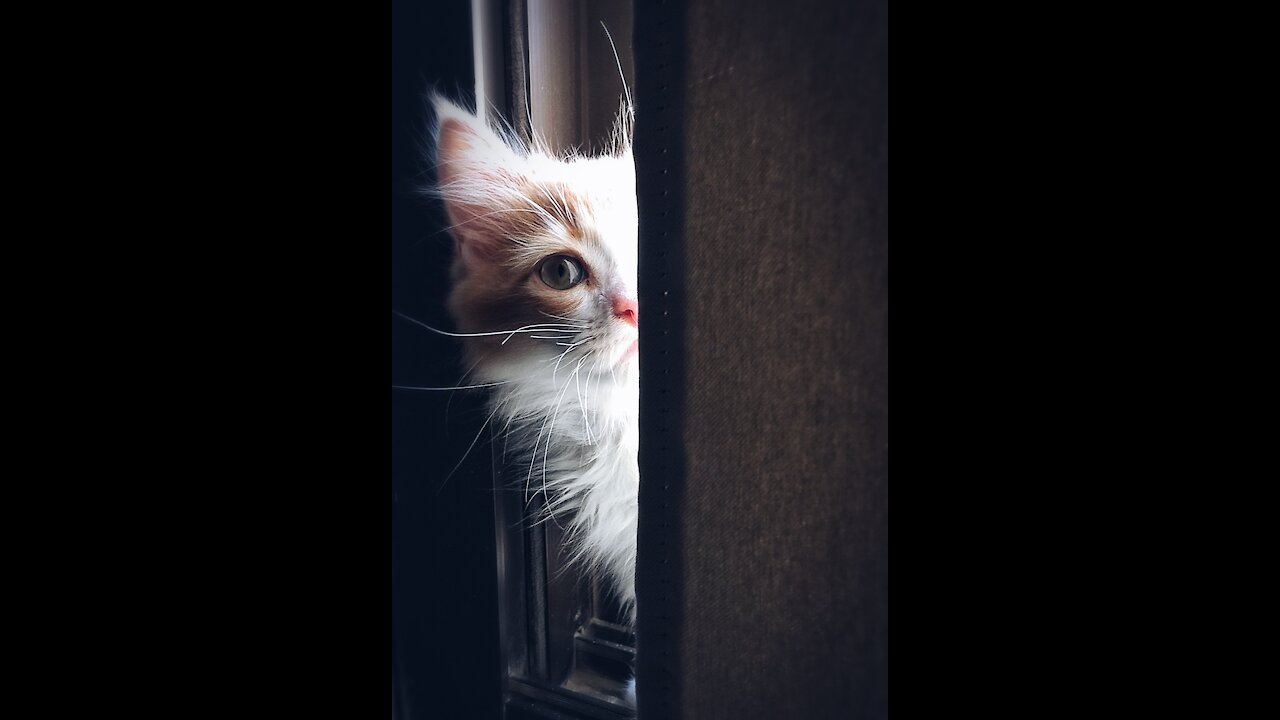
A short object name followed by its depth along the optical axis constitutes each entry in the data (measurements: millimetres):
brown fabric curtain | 488
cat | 540
